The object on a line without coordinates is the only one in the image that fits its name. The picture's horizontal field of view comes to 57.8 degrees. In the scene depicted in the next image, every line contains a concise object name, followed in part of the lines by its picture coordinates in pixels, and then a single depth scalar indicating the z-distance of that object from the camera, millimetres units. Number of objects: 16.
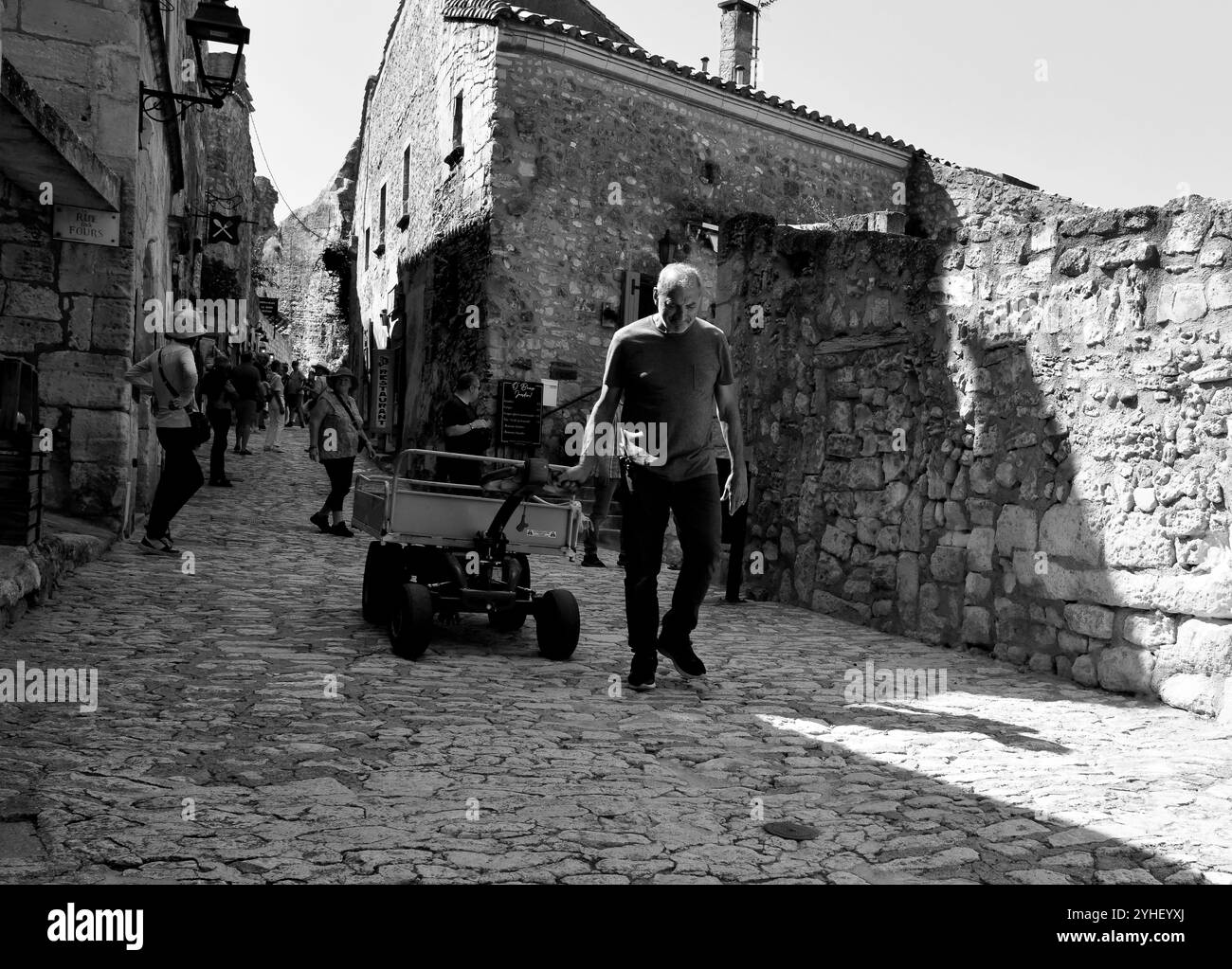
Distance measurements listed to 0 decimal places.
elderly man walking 4727
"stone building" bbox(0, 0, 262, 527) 8227
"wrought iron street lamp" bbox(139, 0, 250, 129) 9156
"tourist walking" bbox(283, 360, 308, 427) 25234
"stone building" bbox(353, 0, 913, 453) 14531
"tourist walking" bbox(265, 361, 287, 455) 18016
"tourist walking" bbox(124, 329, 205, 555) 8070
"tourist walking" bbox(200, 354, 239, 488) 13180
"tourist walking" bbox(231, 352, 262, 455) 15898
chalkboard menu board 14414
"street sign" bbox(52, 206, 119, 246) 8336
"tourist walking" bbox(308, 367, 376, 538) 10234
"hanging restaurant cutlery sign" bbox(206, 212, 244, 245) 17703
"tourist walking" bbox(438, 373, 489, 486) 8414
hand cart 5254
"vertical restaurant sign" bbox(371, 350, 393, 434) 19312
